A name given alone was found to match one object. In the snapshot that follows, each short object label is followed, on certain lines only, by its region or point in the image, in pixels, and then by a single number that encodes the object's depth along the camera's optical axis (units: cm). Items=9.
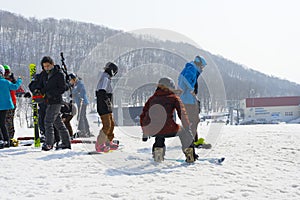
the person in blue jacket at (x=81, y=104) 909
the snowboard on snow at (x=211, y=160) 519
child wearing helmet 587
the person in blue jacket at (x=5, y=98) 637
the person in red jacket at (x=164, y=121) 505
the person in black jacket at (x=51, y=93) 579
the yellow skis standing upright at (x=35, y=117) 662
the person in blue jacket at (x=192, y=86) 641
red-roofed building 7981
